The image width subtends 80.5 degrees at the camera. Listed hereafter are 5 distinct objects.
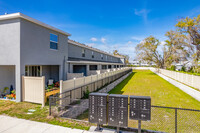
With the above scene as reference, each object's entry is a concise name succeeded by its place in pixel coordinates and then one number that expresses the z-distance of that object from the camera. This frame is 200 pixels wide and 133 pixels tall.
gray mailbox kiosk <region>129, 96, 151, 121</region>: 3.80
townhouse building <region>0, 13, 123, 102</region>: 7.79
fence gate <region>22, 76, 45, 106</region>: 7.02
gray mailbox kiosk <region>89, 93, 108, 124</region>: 4.10
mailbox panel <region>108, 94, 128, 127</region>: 3.93
